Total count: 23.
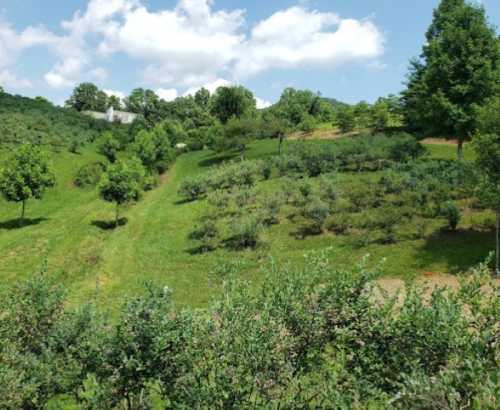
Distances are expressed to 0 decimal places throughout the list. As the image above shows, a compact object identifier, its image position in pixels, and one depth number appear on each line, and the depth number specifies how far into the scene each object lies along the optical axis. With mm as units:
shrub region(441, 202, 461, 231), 21353
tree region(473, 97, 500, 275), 17219
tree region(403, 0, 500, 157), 29734
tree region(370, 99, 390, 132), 55125
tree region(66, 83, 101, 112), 130625
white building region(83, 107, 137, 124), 115750
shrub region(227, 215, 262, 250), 23953
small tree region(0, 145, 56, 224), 30047
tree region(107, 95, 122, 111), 132875
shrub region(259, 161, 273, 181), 39781
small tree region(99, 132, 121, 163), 62875
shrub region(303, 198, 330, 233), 24562
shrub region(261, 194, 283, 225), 27312
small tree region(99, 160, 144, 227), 31144
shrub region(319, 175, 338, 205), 28244
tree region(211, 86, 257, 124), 83188
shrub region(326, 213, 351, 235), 24234
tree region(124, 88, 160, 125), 117750
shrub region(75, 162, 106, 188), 46969
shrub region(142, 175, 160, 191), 45109
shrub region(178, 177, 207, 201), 37875
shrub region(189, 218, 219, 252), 24953
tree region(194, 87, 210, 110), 123312
